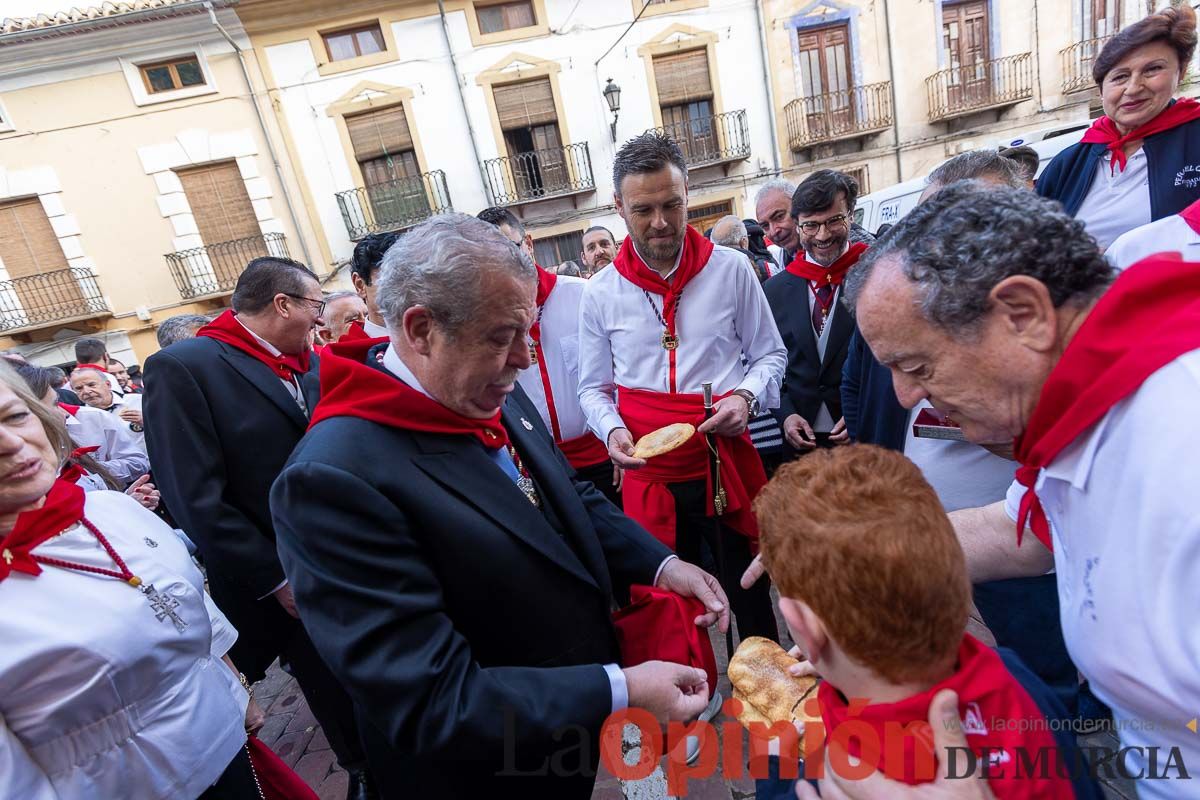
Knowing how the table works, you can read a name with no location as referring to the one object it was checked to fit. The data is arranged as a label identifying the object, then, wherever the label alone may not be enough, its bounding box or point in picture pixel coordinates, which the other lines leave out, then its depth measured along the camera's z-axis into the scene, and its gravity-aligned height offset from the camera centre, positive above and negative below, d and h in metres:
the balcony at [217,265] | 12.59 +1.06
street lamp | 12.49 +2.80
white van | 6.57 -0.46
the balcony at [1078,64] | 14.17 +1.38
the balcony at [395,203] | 13.15 +1.60
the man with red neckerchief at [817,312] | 2.92 -0.70
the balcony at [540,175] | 13.55 +1.57
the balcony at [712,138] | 13.91 +1.53
